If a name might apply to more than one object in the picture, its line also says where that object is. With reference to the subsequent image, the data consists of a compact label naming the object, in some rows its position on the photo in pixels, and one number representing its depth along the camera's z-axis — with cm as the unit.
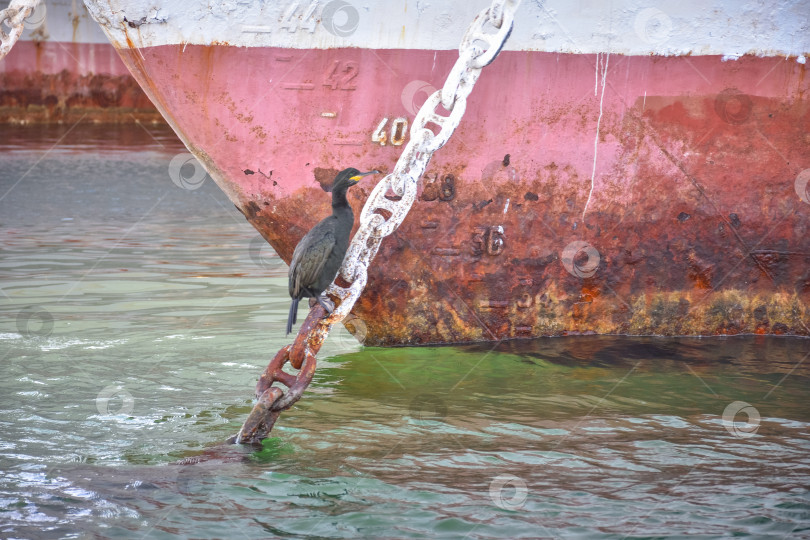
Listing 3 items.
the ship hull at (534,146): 1080
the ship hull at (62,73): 4000
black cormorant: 884
